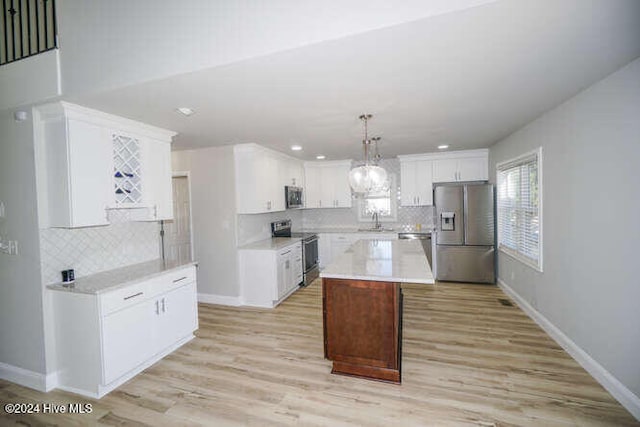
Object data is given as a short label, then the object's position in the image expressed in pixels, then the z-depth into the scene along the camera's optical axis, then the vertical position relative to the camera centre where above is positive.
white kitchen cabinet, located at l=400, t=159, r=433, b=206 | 5.70 +0.43
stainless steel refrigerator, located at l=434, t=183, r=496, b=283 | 5.02 -0.53
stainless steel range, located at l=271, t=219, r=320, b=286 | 5.28 -0.76
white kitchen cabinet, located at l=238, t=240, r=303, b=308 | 4.25 -1.00
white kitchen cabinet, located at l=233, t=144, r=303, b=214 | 4.34 +0.45
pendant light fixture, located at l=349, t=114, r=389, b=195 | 3.01 +0.29
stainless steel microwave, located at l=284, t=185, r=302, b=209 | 5.35 +0.20
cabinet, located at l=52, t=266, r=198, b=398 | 2.36 -1.07
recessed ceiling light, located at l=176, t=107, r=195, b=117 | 2.61 +0.90
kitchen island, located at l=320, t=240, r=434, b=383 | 2.45 -0.98
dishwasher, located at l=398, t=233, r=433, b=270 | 5.40 -0.63
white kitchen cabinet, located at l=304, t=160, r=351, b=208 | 6.32 +0.47
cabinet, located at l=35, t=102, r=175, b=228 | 2.44 +0.42
